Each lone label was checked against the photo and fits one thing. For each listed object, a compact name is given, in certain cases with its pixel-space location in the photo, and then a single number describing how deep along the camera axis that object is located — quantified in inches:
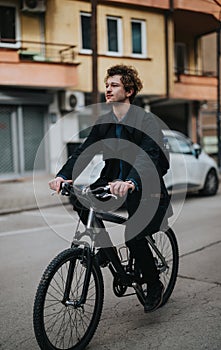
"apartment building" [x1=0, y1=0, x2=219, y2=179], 635.5
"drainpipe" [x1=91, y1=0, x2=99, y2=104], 532.4
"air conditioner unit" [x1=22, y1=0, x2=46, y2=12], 631.8
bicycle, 125.3
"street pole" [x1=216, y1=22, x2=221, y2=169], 760.2
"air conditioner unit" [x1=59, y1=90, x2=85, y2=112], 675.4
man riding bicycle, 140.6
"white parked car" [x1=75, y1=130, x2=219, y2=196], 432.7
